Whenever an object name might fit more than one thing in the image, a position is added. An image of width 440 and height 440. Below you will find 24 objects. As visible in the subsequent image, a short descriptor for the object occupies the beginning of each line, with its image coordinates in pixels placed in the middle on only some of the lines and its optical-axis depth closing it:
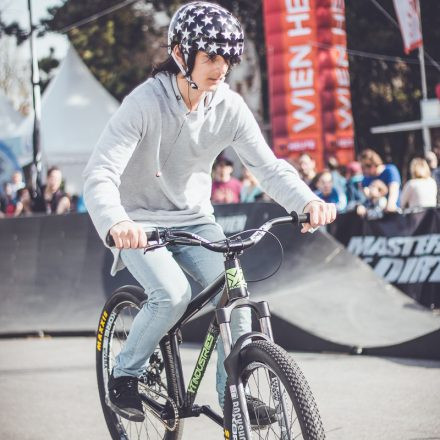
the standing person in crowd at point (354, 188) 11.07
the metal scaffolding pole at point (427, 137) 18.92
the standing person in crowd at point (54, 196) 11.72
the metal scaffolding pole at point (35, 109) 18.61
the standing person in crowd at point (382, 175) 10.31
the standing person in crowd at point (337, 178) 11.23
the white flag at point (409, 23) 17.34
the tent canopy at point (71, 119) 20.47
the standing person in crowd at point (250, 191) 11.68
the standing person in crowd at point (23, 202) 13.07
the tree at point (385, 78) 27.53
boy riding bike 3.65
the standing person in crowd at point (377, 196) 10.32
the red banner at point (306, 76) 17.41
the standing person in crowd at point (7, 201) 16.56
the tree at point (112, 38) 32.53
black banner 8.91
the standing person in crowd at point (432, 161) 11.73
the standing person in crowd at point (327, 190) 10.48
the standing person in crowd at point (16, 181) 18.94
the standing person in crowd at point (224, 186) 11.79
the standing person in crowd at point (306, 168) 11.29
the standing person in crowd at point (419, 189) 10.17
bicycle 3.08
